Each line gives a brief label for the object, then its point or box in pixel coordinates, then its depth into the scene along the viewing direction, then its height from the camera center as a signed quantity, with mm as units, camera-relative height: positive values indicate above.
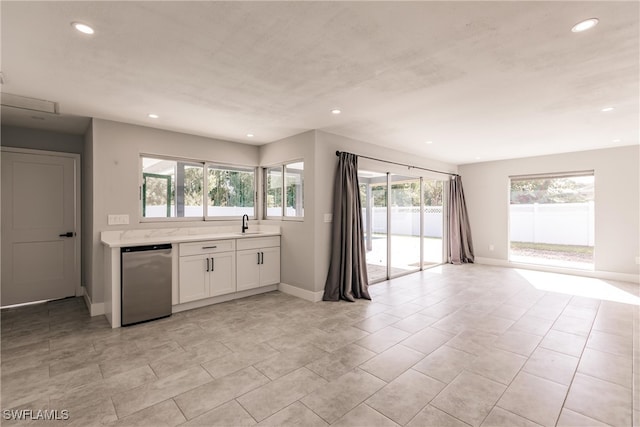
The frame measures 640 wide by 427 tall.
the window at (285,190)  4785 +320
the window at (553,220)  6086 -226
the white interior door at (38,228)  4121 -290
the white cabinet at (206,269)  3848 -840
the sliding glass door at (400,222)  5652 -284
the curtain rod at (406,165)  5057 +899
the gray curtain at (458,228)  7211 -460
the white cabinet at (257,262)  4418 -839
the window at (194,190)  4320 +308
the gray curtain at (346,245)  4414 -551
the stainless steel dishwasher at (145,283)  3363 -883
